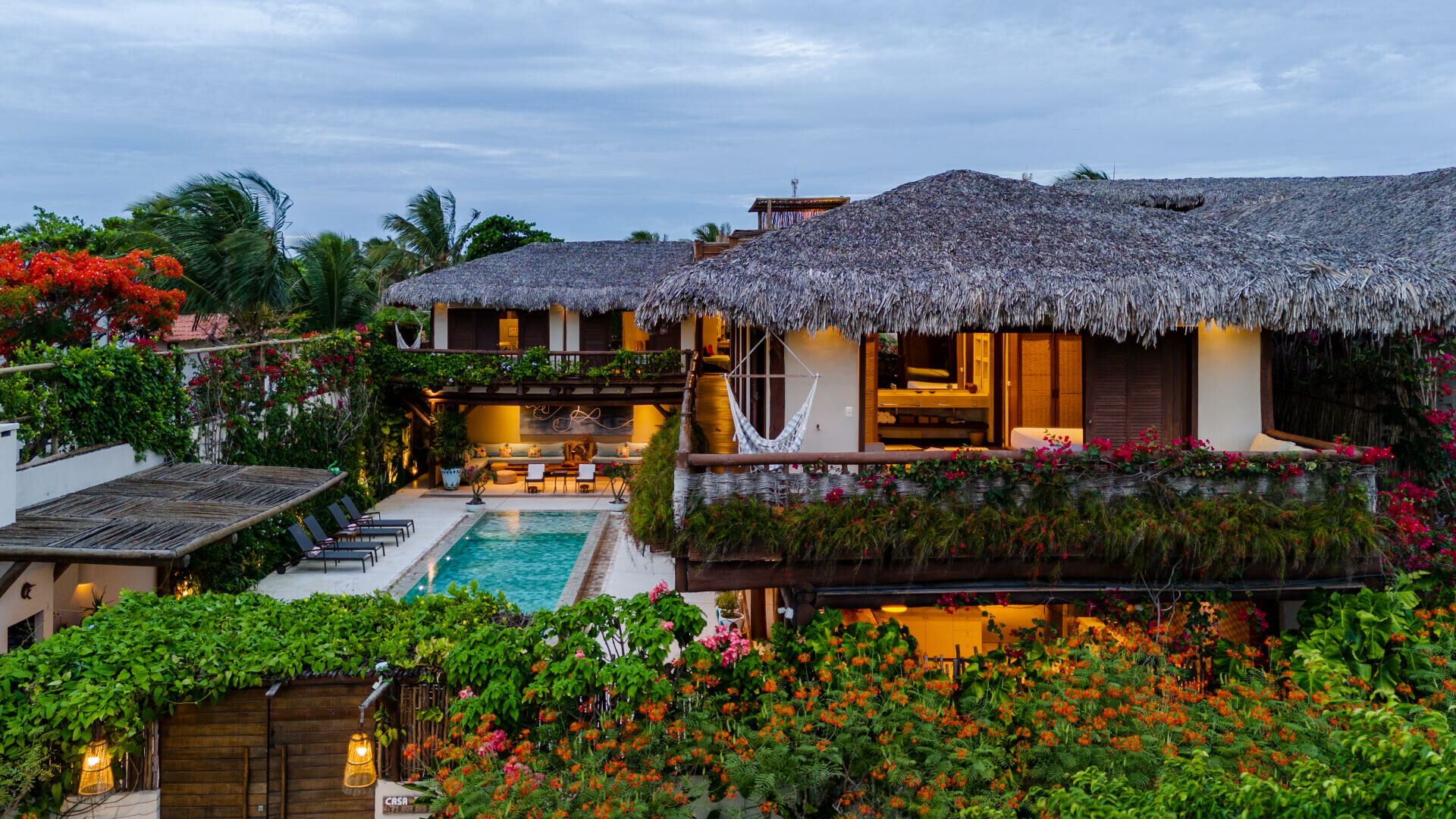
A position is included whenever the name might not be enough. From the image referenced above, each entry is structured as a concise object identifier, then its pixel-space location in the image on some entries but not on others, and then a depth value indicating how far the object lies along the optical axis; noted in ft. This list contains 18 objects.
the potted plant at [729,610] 36.50
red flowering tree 42.57
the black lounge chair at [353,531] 49.42
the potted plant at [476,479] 60.80
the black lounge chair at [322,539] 46.88
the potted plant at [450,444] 66.33
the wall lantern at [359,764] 18.76
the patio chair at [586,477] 65.77
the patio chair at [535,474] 65.26
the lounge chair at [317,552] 44.52
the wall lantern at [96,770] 17.84
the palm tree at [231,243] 54.03
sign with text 19.45
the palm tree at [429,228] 97.35
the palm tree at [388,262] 92.68
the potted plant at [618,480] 62.23
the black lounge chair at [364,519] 50.46
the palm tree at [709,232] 124.20
